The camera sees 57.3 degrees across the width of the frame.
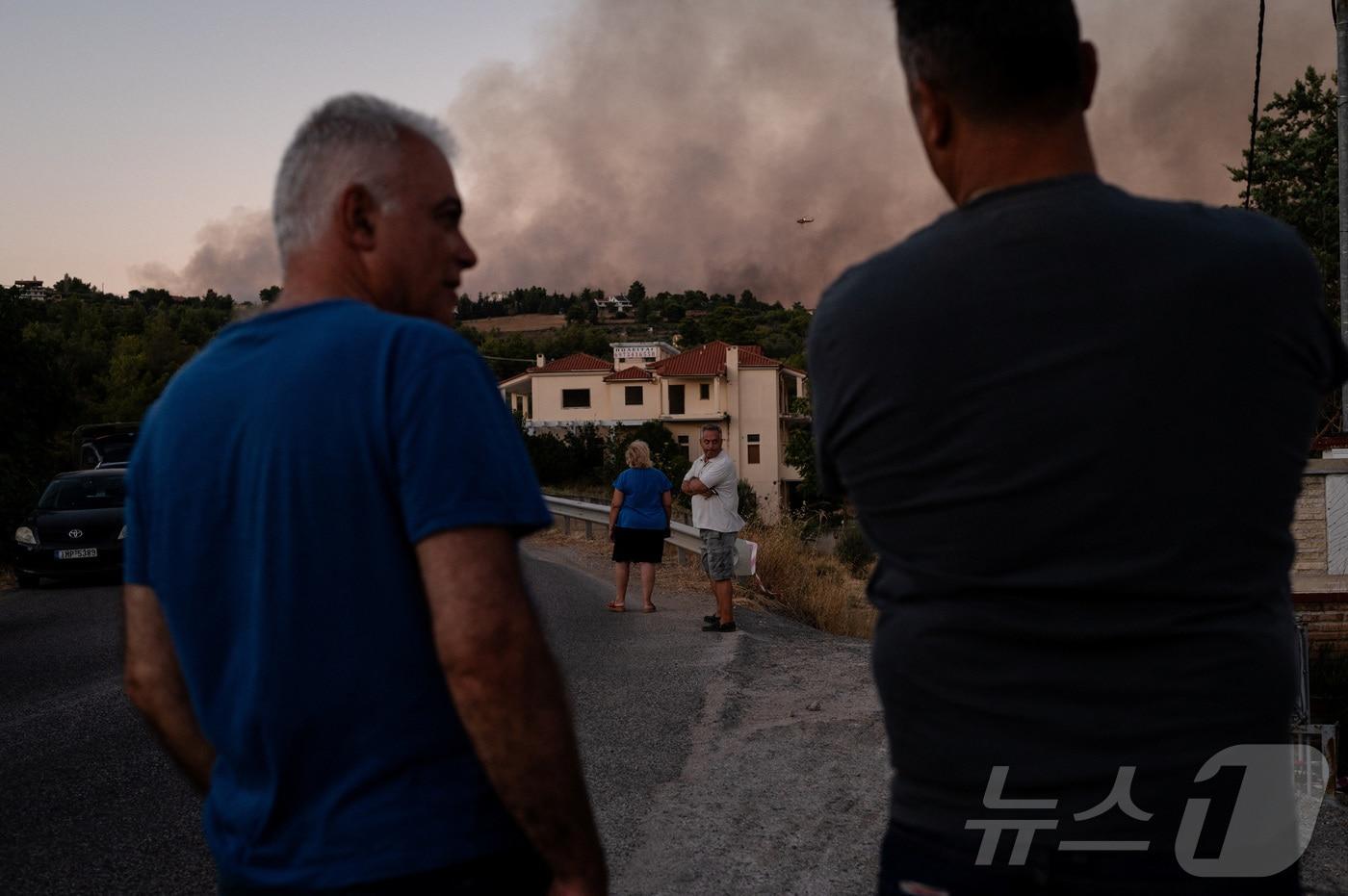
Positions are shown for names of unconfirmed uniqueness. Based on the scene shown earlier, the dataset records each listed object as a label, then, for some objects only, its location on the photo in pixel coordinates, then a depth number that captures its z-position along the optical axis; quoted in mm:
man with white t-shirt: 12117
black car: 16422
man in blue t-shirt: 1686
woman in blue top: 13344
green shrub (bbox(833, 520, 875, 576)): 39844
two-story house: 79062
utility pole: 14461
